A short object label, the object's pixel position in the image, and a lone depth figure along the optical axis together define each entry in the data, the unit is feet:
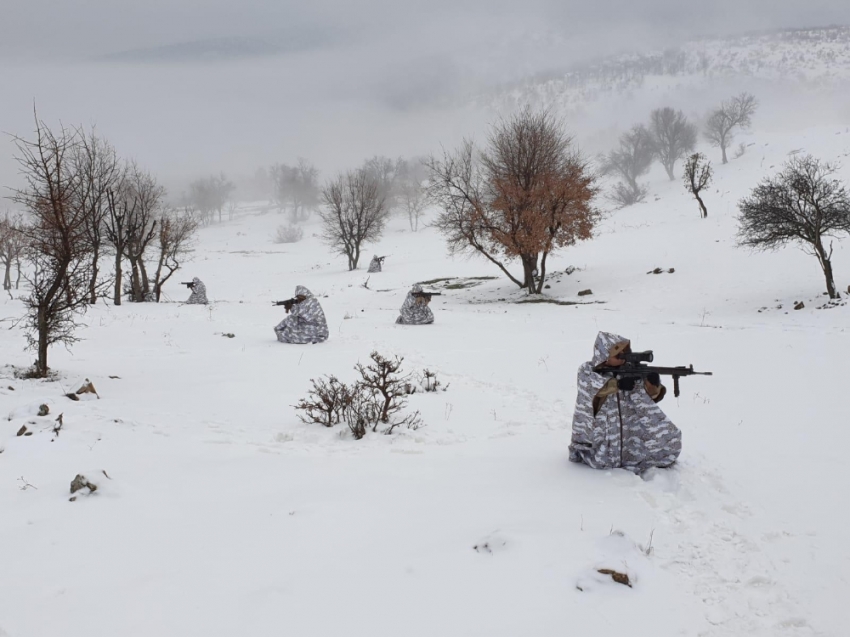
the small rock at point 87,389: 20.76
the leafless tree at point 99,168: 57.21
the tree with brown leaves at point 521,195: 66.28
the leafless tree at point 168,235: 71.44
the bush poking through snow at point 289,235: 208.74
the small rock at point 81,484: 11.91
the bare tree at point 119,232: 60.59
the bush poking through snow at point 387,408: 19.06
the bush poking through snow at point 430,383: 25.61
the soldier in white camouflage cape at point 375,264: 107.47
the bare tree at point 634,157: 193.67
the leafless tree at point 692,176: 98.89
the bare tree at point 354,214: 121.90
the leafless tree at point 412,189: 214.69
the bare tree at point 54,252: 21.07
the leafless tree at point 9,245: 87.93
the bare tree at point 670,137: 189.47
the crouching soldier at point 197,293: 70.13
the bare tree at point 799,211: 47.24
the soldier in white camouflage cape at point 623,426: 14.17
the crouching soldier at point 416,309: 49.21
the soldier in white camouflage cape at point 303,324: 39.01
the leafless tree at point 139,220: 66.85
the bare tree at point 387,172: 252.21
